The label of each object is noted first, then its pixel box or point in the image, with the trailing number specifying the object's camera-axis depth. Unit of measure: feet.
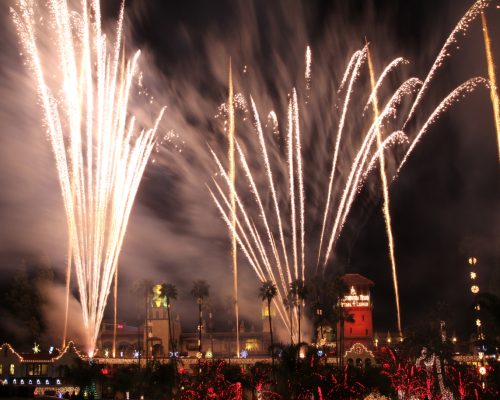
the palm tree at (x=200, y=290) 310.65
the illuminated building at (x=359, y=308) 366.22
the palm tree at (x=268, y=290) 279.08
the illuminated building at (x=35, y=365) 253.65
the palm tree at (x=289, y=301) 277.15
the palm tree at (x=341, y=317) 271.43
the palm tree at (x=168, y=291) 299.17
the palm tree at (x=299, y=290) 272.92
